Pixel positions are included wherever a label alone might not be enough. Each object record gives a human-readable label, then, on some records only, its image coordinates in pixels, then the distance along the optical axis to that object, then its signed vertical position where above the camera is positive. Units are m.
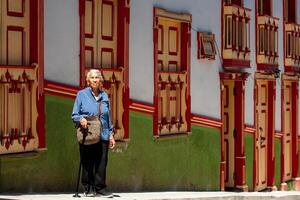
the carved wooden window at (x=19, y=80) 10.46 +0.33
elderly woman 10.59 -0.41
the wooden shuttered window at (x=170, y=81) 14.31 +0.42
